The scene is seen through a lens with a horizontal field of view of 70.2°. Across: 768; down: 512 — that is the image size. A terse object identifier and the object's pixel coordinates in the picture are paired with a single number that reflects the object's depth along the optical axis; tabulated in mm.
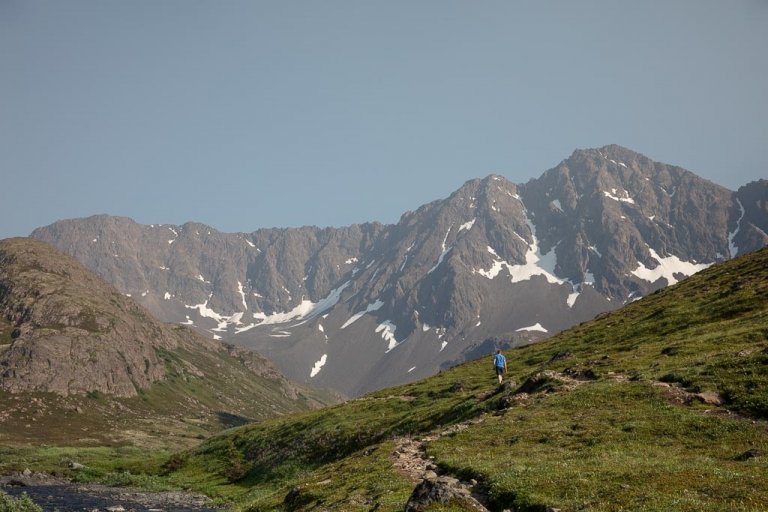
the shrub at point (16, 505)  39812
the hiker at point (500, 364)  62200
